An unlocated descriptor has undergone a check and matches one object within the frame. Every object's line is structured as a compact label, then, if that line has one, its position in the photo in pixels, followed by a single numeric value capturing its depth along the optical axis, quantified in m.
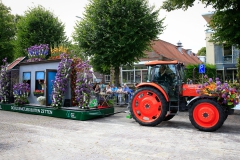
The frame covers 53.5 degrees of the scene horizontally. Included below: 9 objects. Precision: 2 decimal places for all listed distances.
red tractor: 7.83
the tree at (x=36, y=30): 20.53
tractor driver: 8.58
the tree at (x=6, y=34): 24.94
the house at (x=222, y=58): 23.78
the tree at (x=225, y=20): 10.43
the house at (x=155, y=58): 28.04
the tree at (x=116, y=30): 15.16
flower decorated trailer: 10.04
